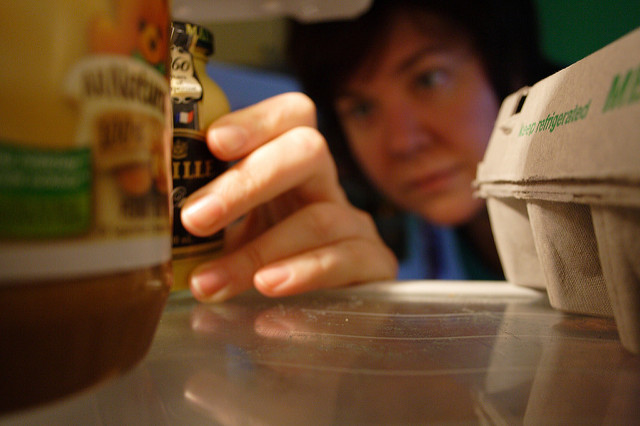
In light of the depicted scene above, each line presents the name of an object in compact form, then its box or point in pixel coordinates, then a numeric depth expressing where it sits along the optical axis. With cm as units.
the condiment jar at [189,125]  41
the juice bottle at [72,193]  16
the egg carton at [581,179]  22
